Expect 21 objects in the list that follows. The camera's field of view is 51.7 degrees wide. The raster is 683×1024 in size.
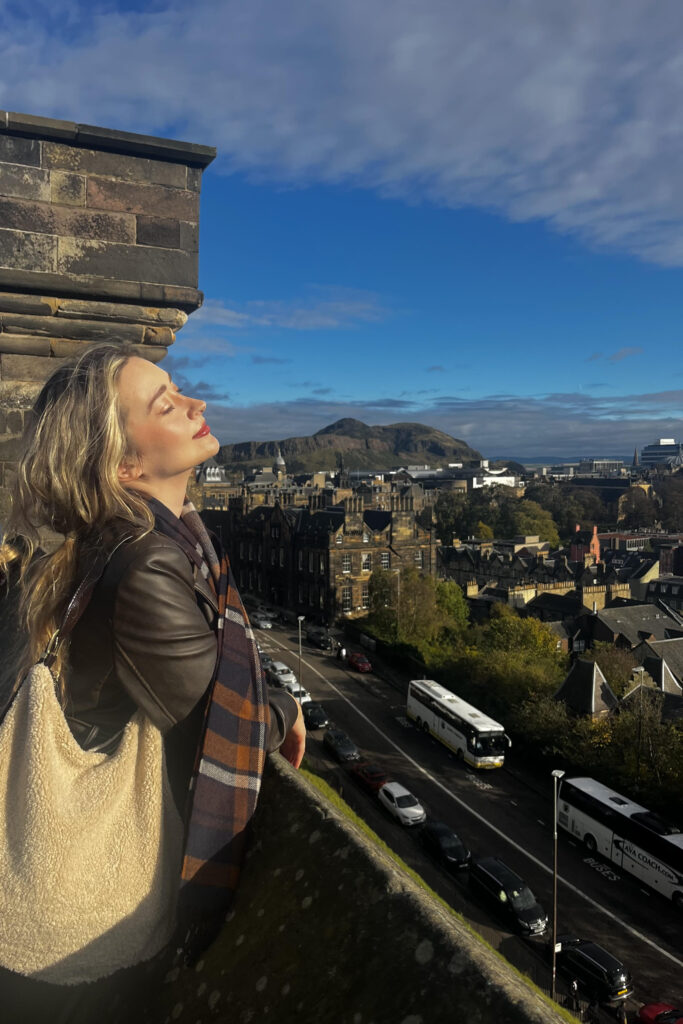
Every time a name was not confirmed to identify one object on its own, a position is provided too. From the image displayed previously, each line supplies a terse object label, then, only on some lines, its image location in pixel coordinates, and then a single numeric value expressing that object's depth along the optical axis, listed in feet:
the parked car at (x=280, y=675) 99.81
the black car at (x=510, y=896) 51.80
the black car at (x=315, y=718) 90.63
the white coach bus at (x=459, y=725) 80.94
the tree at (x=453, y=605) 136.19
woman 5.78
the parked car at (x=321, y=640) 134.92
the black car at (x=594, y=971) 44.88
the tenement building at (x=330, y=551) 150.71
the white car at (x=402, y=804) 66.90
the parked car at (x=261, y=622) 148.56
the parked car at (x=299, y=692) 91.34
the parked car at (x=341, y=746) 81.56
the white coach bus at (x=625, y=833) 58.59
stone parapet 4.33
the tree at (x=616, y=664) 96.84
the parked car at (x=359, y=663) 120.06
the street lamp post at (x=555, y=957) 45.16
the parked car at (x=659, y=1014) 42.29
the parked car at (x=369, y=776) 73.67
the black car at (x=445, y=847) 59.77
